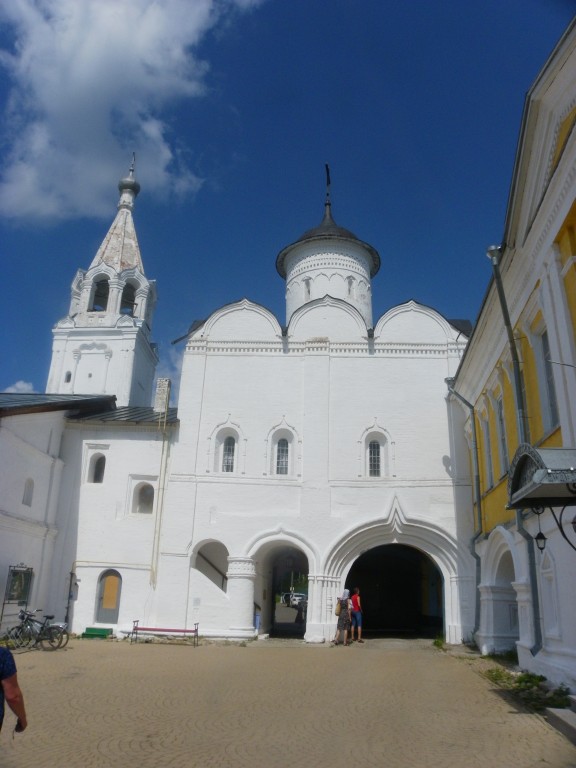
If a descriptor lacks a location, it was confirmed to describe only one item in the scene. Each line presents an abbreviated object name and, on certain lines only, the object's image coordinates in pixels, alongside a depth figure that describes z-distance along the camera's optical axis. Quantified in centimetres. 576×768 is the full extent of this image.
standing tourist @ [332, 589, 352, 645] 1538
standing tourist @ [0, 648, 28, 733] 391
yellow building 834
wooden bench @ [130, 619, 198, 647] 1564
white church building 1630
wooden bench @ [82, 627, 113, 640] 1603
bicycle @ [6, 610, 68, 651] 1324
